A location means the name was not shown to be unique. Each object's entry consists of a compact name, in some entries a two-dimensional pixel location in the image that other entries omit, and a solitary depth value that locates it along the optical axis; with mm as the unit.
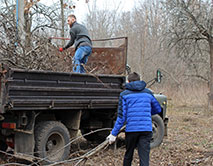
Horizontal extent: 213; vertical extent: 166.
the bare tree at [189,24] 17672
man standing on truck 7691
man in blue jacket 4875
